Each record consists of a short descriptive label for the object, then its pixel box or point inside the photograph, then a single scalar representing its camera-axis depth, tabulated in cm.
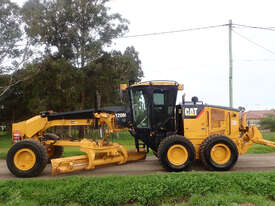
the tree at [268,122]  3422
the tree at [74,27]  1889
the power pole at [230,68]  1266
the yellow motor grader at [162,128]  665
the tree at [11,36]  1762
